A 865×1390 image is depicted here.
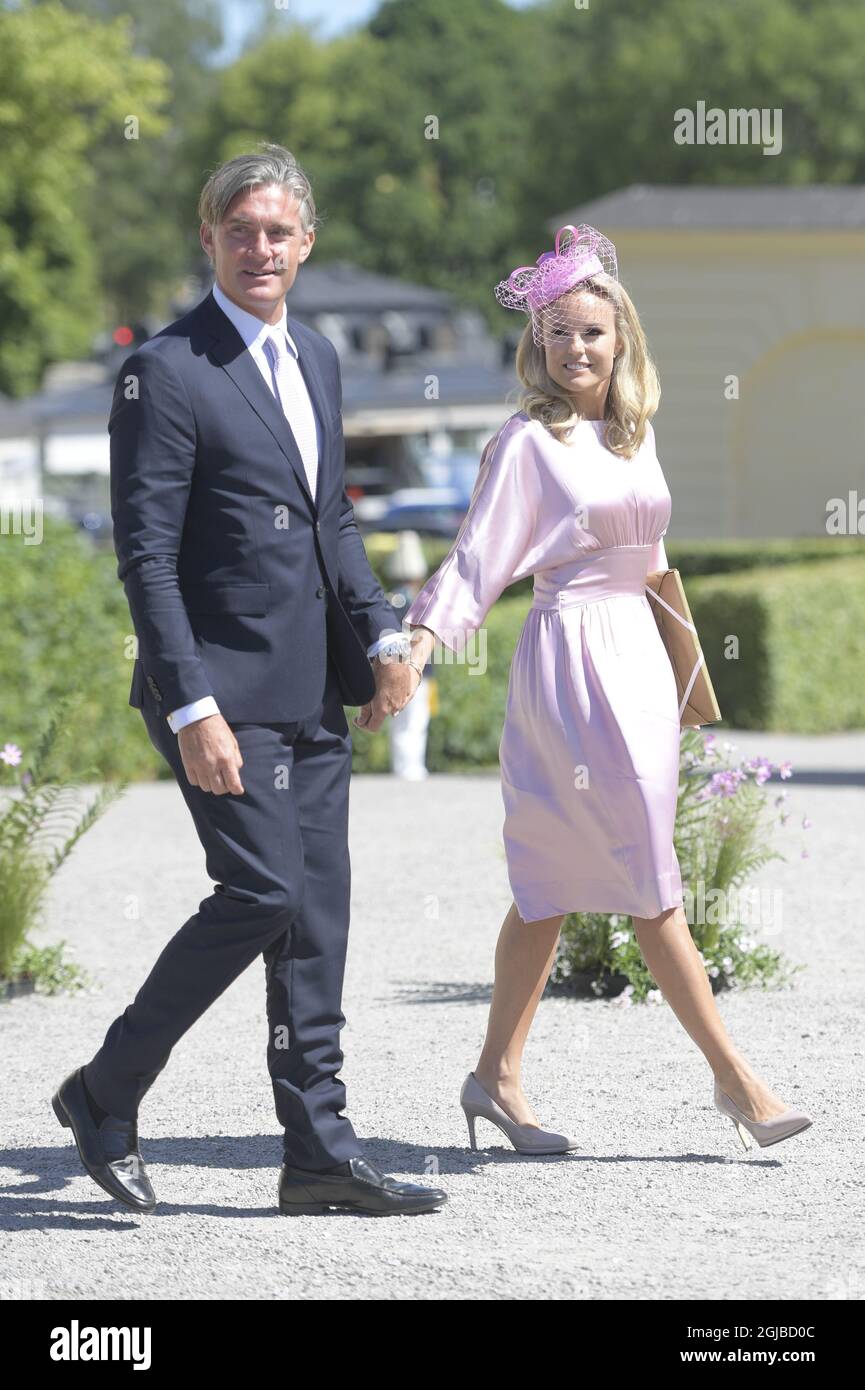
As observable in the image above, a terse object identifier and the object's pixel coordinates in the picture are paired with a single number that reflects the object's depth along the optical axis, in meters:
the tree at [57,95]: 23.78
